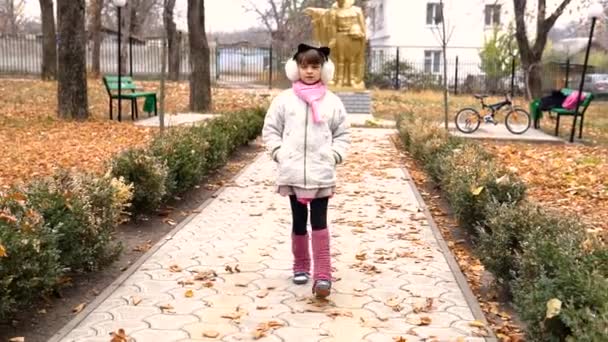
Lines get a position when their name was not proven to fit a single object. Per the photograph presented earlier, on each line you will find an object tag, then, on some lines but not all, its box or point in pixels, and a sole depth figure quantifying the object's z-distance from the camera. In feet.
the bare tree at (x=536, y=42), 87.66
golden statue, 61.87
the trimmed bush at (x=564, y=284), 9.47
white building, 140.56
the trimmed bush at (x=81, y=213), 14.14
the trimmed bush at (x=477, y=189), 18.38
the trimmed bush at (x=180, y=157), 22.89
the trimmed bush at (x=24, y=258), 11.58
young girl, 14.25
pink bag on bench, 50.14
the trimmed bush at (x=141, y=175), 20.31
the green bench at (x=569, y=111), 49.44
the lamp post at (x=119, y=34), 47.46
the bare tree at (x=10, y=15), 179.67
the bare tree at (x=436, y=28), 130.65
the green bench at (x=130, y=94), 49.25
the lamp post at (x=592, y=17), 47.53
